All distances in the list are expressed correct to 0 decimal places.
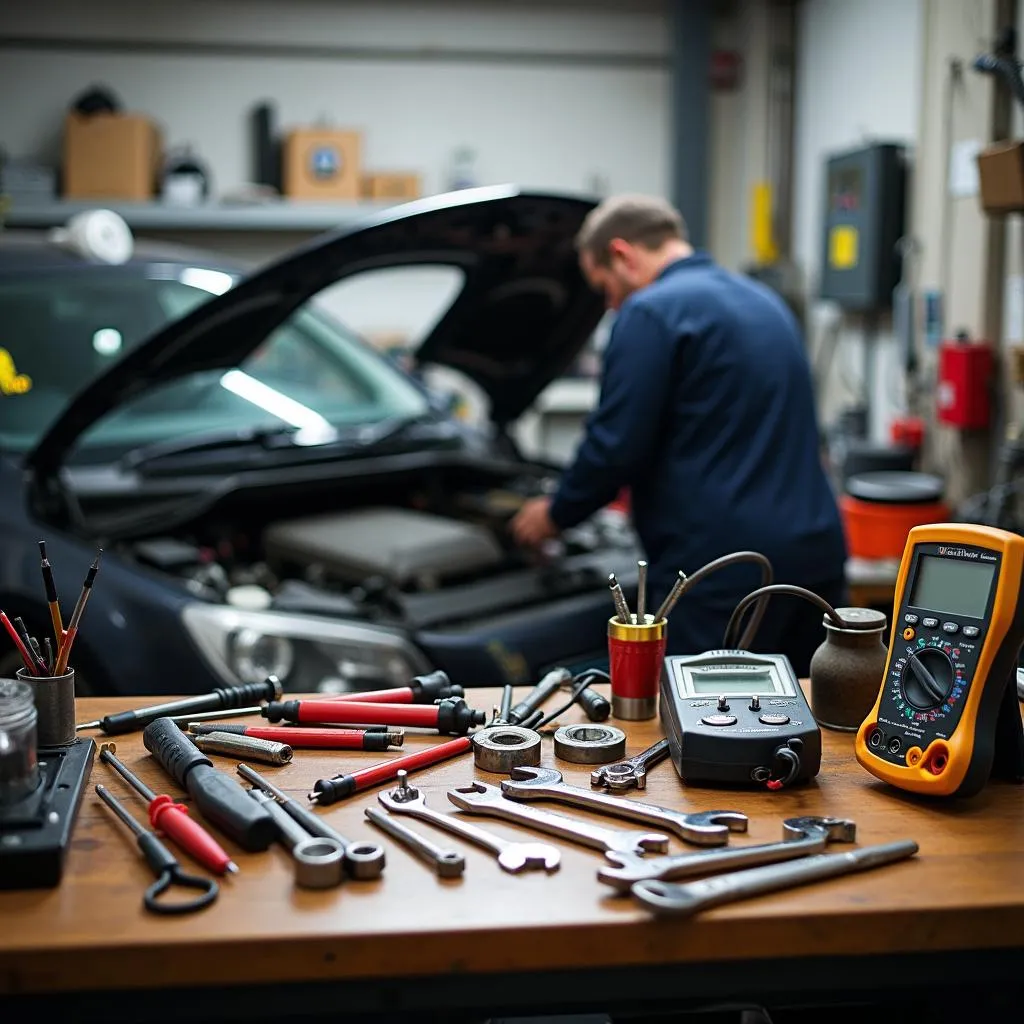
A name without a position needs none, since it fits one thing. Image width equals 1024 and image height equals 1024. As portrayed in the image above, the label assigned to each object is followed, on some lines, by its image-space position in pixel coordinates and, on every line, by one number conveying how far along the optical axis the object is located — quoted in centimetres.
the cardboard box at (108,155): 586
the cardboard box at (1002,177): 302
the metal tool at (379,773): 125
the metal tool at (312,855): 107
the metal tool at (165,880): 103
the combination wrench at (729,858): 107
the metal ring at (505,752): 133
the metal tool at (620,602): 149
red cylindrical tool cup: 150
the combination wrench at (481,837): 111
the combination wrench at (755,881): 102
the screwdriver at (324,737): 139
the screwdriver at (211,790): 114
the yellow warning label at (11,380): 283
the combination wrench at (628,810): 114
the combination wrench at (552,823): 113
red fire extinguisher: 375
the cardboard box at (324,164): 606
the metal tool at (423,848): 109
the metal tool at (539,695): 148
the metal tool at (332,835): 109
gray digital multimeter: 126
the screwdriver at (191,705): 146
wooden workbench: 99
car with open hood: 228
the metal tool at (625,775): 127
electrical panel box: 473
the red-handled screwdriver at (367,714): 145
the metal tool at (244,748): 135
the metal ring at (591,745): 136
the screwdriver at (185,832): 110
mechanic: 240
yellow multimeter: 121
